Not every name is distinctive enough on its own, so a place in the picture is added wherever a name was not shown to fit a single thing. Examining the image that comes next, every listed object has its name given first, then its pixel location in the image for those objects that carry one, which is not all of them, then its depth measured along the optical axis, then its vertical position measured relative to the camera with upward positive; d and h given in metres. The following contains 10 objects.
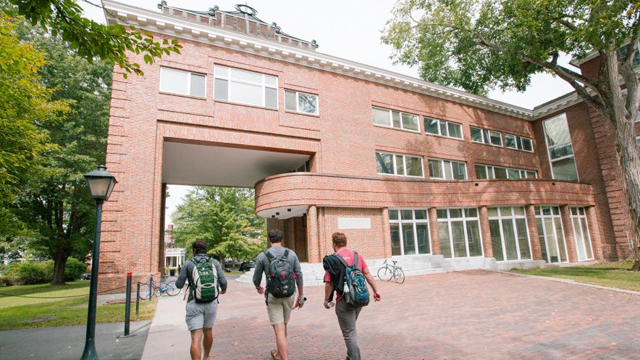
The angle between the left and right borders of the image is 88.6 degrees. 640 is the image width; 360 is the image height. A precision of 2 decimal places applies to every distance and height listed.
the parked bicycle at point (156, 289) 12.41 -1.62
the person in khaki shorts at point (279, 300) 4.57 -0.83
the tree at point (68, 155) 23.03 +6.70
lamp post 5.23 +0.90
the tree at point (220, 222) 35.19 +2.39
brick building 14.50 +4.88
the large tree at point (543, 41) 13.84 +9.30
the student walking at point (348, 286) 4.17 -0.62
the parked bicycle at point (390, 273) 14.75 -1.70
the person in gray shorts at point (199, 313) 4.46 -0.93
